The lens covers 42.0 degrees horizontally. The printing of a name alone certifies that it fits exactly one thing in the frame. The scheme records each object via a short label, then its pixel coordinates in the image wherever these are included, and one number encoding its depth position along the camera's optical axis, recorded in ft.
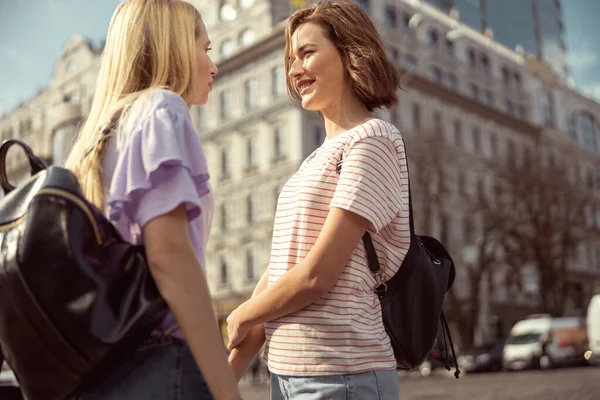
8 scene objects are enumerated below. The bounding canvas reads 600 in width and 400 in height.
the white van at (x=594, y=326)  94.32
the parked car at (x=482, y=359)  104.73
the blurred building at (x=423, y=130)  135.44
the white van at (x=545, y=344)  102.37
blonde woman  5.16
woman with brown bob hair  6.74
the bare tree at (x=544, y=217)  132.05
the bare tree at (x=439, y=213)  119.44
